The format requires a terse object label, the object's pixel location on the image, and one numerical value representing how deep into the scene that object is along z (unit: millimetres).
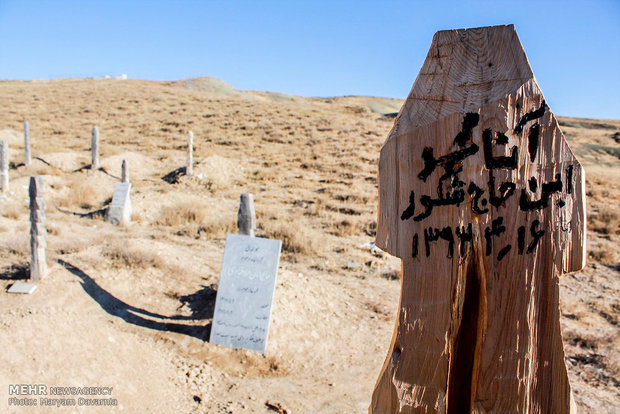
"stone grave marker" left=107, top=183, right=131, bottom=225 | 9609
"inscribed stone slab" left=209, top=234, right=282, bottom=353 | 4730
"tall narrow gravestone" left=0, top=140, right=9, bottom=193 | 11859
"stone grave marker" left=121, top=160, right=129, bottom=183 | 11391
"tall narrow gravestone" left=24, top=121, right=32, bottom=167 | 14409
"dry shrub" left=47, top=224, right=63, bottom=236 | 8148
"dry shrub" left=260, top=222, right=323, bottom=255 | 8102
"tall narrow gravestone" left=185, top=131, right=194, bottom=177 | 14000
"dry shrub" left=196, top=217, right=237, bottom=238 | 8885
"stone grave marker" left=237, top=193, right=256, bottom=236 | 5094
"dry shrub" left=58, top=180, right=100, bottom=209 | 11023
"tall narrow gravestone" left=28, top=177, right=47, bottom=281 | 5367
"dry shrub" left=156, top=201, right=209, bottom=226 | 9875
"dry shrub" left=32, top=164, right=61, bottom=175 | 13654
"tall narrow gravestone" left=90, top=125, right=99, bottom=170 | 13992
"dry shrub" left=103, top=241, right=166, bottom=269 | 6154
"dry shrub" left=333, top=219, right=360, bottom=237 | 9352
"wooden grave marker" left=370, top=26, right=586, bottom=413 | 1548
